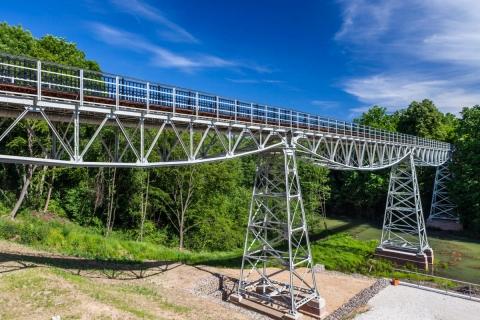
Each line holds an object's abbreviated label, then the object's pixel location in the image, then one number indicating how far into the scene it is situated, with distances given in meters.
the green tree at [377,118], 64.79
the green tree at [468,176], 43.00
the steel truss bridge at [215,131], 11.53
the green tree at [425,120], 57.50
